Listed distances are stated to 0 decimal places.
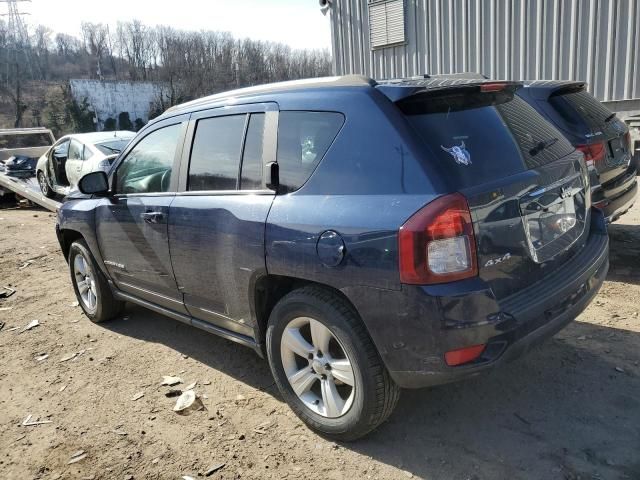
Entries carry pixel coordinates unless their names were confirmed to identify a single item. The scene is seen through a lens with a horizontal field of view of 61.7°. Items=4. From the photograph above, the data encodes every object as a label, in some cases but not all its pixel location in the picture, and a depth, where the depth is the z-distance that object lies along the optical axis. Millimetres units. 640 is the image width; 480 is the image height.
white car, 10459
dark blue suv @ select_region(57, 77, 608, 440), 2363
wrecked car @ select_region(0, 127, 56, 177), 13945
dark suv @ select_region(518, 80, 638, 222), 5031
